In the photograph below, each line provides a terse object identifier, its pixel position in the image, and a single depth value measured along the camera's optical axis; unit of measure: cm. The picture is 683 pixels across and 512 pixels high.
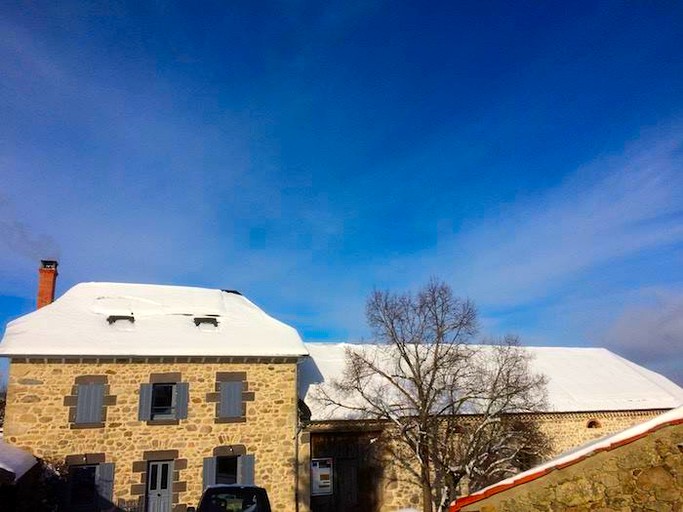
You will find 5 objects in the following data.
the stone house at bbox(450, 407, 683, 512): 398
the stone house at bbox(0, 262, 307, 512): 1535
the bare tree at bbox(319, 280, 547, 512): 1588
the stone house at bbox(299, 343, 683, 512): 1795
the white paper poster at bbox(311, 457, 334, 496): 1781
